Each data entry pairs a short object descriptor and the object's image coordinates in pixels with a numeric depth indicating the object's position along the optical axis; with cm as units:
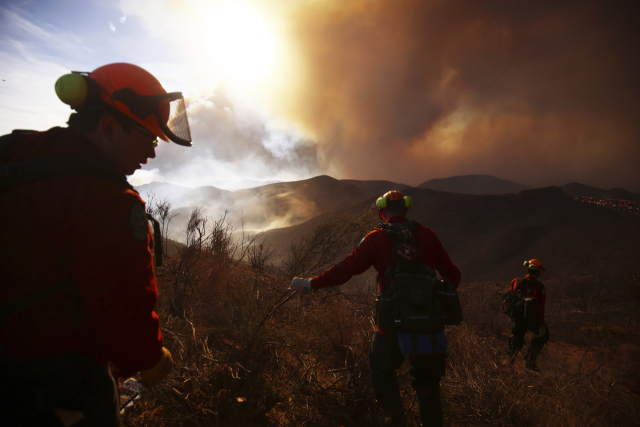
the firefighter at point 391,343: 232
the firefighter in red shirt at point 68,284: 83
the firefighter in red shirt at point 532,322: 534
